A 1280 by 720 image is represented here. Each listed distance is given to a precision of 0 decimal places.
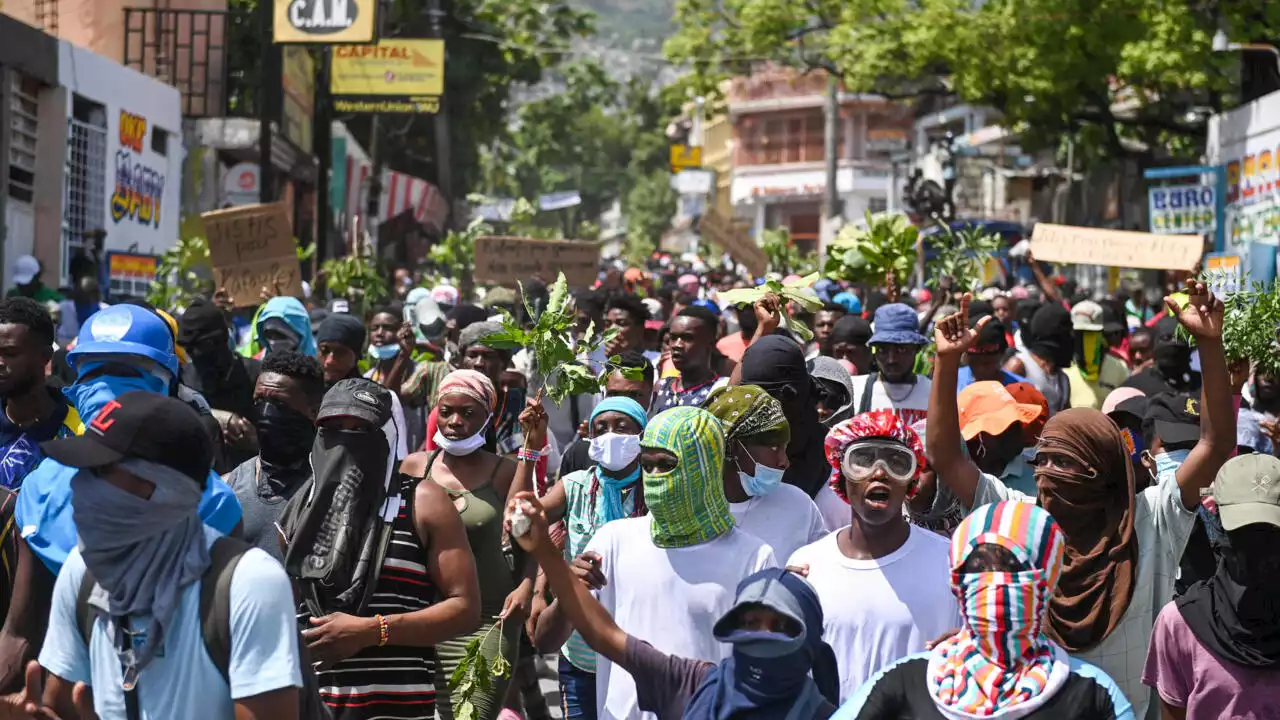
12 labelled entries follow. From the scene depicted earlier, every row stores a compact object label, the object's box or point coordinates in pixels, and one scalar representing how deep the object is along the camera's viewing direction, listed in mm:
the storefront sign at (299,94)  29750
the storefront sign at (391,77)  28281
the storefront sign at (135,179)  19562
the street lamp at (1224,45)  22859
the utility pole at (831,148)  34625
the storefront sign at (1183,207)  21859
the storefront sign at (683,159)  90812
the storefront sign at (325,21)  20359
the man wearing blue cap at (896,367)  7961
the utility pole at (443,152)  42094
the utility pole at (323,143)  25141
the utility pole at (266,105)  20188
